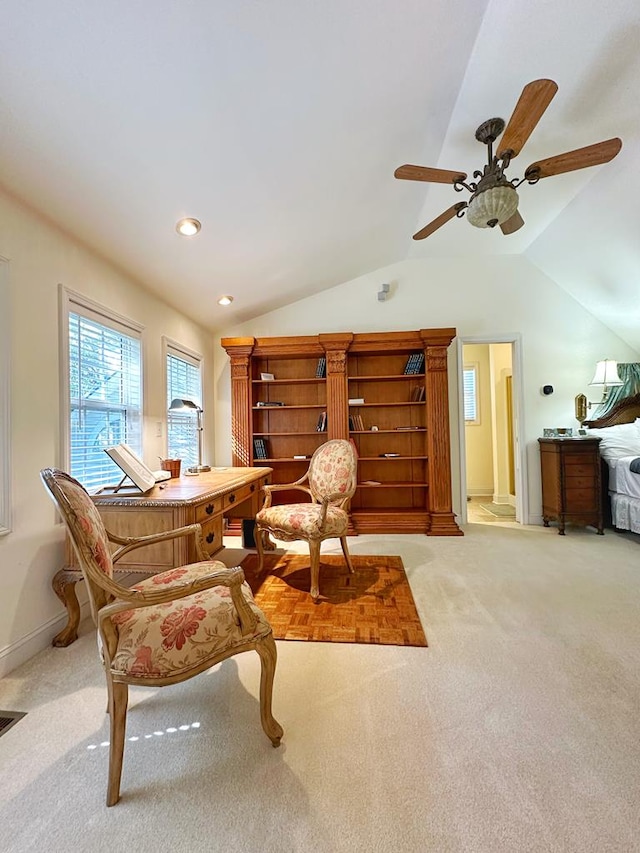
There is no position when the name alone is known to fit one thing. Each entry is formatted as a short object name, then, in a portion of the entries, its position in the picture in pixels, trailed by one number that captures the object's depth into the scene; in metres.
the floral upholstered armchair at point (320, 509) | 2.47
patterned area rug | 1.99
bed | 3.49
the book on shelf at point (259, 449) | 4.22
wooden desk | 1.75
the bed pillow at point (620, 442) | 3.66
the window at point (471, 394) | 5.94
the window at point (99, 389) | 2.20
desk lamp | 2.91
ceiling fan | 1.69
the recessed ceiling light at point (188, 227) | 2.41
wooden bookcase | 3.93
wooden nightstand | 3.72
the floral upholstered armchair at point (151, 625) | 1.11
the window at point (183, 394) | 3.40
